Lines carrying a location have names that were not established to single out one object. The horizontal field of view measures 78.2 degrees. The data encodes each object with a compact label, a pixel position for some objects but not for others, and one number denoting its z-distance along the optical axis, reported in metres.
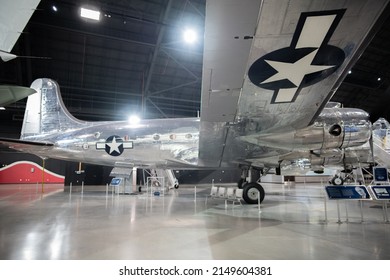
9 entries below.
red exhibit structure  22.32
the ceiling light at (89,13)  13.48
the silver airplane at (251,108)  3.11
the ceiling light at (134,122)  11.23
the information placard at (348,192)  5.63
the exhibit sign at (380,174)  7.04
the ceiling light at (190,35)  15.08
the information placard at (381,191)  5.73
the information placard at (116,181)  12.20
